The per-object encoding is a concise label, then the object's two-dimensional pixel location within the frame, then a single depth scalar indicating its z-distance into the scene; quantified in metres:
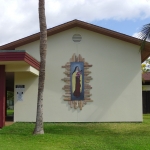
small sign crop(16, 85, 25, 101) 15.28
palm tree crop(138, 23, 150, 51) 12.34
